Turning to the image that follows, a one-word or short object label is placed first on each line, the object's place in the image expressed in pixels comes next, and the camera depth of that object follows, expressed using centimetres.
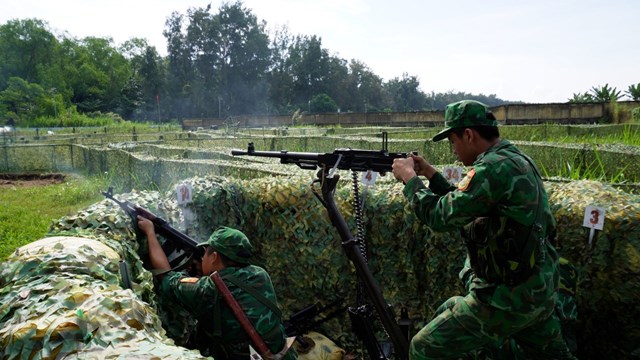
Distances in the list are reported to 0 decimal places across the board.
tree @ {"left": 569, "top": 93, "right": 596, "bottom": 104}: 2714
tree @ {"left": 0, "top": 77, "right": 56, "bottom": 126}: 5612
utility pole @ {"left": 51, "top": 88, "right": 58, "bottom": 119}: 5705
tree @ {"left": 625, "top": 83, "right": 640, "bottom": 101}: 2475
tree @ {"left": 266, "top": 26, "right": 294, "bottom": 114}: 8675
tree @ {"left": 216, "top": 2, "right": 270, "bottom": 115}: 8125
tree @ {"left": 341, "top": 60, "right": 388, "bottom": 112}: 9075
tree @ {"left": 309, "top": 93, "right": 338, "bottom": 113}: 7662
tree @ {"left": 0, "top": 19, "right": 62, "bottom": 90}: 7369
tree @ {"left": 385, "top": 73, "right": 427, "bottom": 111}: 9666
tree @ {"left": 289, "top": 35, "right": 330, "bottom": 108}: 8856
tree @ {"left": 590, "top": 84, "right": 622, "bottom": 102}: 2619
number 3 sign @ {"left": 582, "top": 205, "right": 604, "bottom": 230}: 437
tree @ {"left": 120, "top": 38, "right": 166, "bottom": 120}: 7938
